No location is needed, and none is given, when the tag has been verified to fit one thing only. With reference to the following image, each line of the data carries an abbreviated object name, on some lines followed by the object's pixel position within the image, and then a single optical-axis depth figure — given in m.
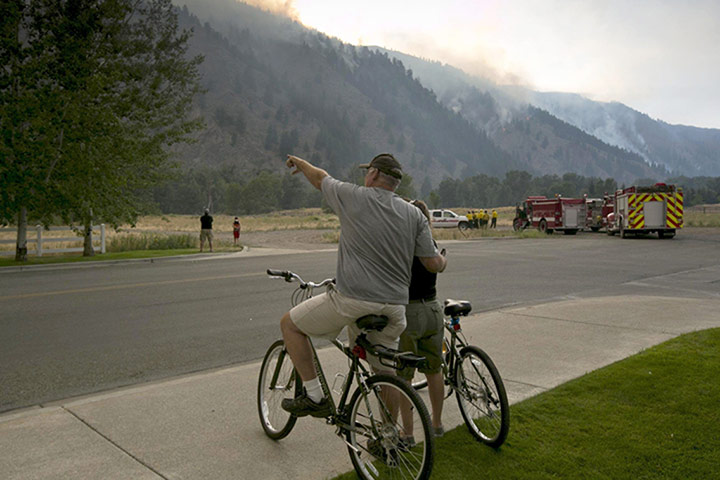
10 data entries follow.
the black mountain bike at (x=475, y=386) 3.96
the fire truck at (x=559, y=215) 41.34
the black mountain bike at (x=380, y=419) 3.32
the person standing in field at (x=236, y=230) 31.22
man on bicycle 3.54
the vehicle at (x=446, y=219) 54.19
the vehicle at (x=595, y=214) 41.94
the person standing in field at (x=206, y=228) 25.17
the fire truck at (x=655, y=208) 32.38
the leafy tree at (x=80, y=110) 20.06
